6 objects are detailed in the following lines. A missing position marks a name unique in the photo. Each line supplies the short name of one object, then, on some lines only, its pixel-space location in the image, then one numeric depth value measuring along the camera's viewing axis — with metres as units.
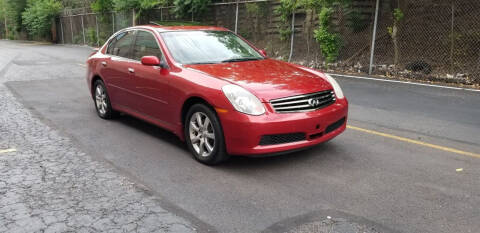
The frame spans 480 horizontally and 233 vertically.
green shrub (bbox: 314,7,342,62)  13.30
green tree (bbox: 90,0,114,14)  27.17
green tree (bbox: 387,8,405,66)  11.71
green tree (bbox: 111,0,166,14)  21.70
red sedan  4.42
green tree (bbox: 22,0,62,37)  38.84
